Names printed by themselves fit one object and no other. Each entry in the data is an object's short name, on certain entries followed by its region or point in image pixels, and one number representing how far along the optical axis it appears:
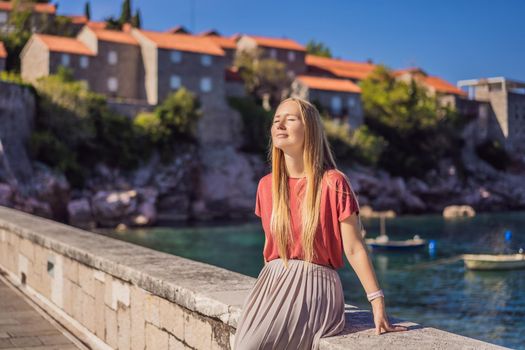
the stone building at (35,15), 71.94
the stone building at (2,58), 55.53
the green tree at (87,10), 88.12
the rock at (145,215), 52.03
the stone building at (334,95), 68.56
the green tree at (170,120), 56.25
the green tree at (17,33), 61.88
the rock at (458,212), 68.81
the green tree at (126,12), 87.44
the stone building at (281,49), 75.94
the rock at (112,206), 50.75
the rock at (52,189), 46.72
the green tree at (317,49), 117.12
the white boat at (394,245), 41.78
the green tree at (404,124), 75.06
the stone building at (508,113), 87.44
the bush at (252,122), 63.38
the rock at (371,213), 66.22
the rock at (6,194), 42.62
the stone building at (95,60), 56.75
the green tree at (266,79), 67.81
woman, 3.53
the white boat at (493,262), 34.04
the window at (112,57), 59.07
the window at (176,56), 60.56
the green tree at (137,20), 85.12
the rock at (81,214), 48.94
